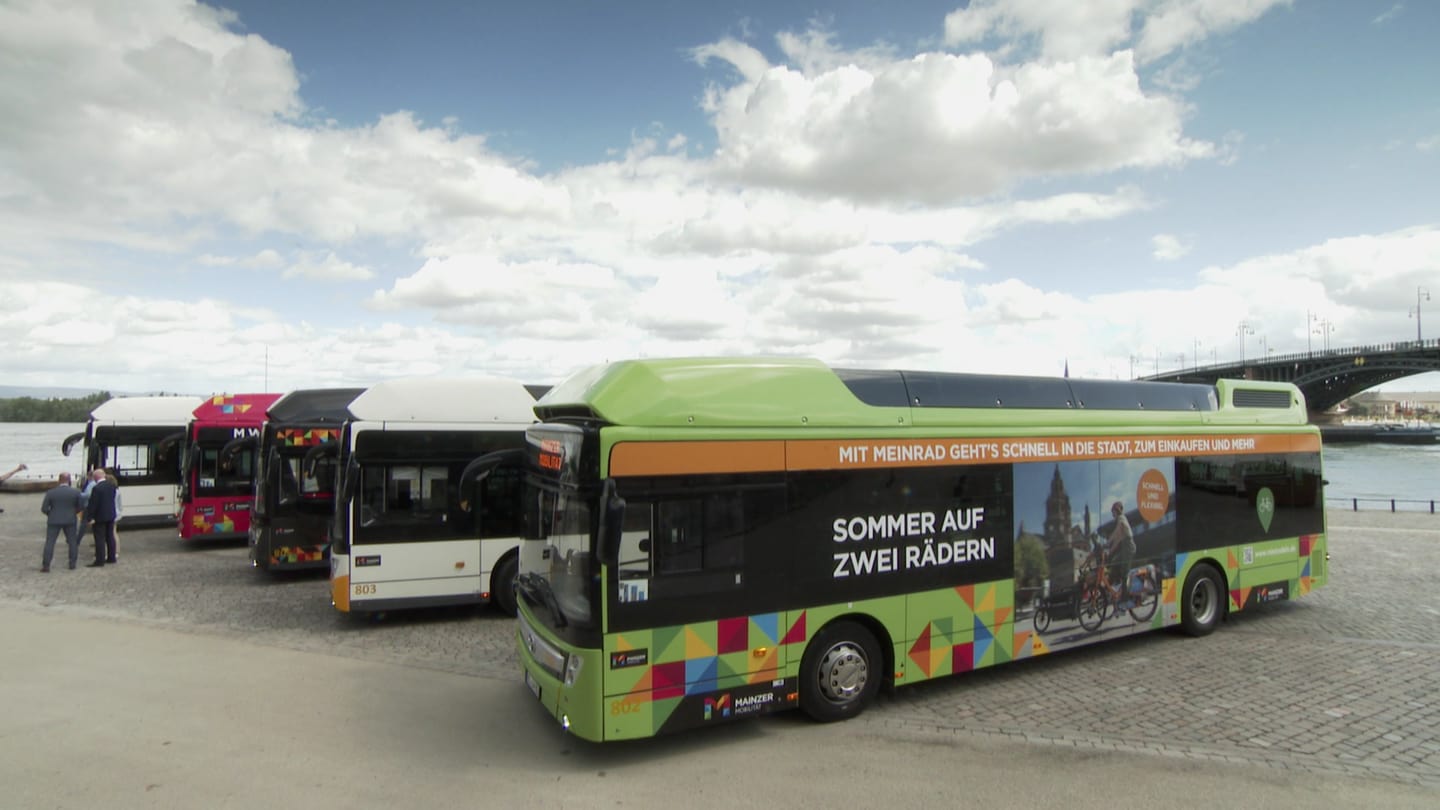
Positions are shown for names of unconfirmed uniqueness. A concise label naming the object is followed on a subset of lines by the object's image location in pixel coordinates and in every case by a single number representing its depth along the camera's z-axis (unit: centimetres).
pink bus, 1764
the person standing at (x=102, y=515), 1505
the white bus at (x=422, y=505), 1053
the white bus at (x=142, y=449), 1966
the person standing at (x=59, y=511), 1434
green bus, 615
